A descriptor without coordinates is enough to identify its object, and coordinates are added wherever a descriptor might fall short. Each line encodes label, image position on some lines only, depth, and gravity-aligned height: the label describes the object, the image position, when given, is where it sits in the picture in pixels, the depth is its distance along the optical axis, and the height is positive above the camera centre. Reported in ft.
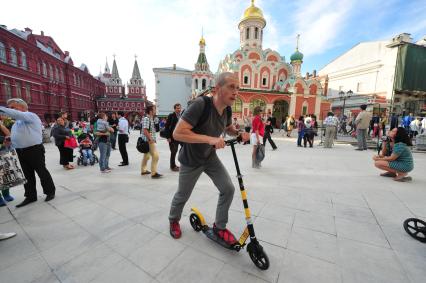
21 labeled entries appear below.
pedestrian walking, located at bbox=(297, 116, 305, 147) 34.96 -1.45
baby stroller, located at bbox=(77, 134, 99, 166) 21.08 -4.39
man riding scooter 6.32 -0.97
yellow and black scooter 6.18 -4.26
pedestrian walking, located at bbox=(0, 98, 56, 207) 10.83 -1.82
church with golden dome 88.17 +19.99
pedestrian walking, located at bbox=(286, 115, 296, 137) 49.17 -0.27
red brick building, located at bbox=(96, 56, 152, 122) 192.65 +29.84
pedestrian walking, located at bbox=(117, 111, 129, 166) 20.97 -1.91
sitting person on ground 14.42 -2.86
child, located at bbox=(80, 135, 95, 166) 21.20 -3.47
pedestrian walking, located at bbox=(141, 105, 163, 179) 16.02 -1.31
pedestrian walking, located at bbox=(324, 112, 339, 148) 32.45 -0.97
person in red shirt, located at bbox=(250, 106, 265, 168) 18.12 -0.71
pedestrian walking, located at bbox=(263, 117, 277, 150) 28.94 -1.13
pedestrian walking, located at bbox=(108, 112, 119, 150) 29.82 -0.83
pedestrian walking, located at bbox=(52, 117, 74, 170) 19.24 -2.02
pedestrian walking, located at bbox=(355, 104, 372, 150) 29.09 -0.47
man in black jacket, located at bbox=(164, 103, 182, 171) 17.48 -0.51
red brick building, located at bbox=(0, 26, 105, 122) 73.51 +20.97
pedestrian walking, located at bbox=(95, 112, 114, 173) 17.70 -1.96
